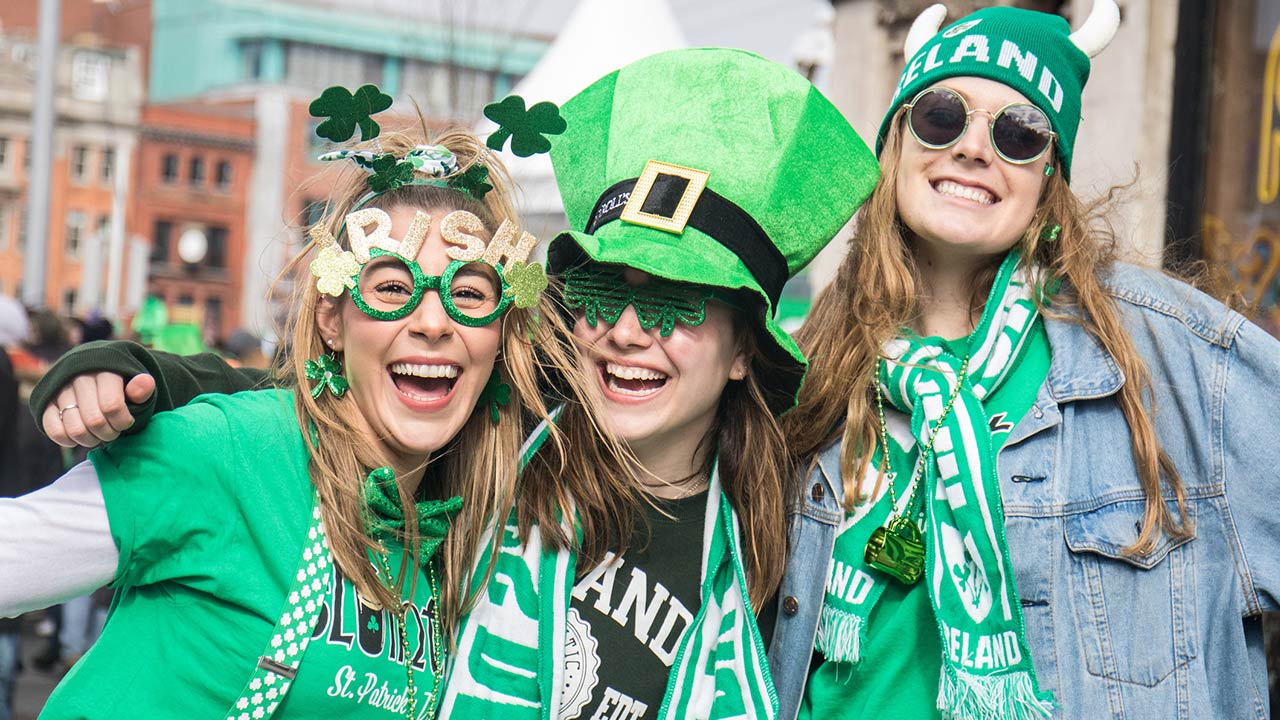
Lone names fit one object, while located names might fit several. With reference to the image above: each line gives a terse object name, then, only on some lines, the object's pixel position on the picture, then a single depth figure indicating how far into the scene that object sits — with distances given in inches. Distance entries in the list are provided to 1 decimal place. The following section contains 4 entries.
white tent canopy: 443.8
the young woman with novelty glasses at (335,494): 88.4
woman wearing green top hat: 110.6
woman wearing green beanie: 108.7
